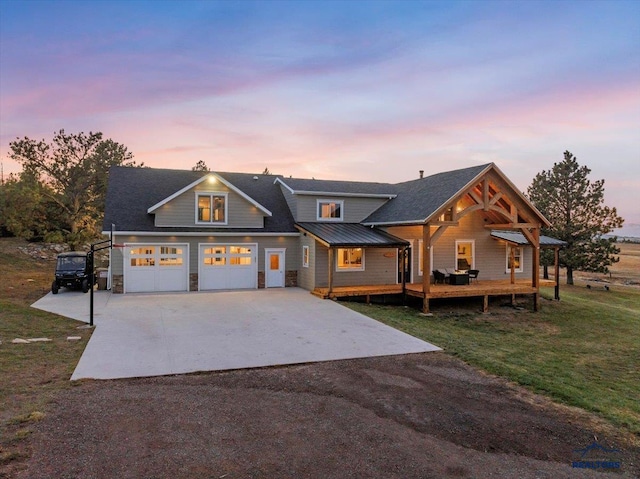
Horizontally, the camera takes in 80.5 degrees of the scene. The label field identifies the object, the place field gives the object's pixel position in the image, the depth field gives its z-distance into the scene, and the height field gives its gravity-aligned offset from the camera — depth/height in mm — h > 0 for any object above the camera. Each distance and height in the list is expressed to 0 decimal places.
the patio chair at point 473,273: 19019 -1366
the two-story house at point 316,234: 17094 +519
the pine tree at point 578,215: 28578 +2485
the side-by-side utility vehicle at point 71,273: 16870 -1347
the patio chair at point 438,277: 18938 -1560
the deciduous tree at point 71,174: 27781 +5317
